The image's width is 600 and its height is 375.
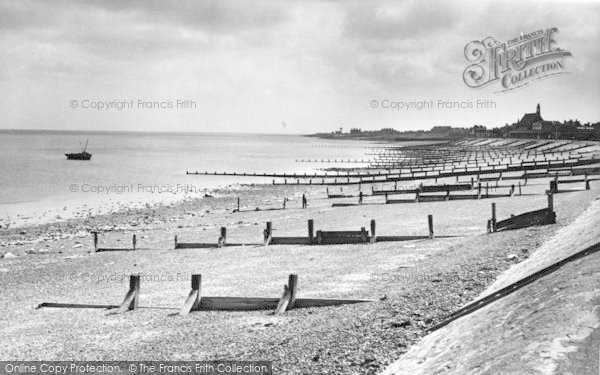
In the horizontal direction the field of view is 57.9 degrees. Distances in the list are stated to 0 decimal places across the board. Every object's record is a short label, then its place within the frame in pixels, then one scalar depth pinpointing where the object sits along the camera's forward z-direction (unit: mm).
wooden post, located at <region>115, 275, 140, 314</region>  13418
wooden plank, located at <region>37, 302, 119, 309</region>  13836
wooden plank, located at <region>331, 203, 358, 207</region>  37469
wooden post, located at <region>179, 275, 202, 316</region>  12703
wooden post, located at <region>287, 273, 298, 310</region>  12336
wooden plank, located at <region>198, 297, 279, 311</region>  12555
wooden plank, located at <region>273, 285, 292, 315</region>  12102
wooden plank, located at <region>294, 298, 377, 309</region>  12141
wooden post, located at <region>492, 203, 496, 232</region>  20062
